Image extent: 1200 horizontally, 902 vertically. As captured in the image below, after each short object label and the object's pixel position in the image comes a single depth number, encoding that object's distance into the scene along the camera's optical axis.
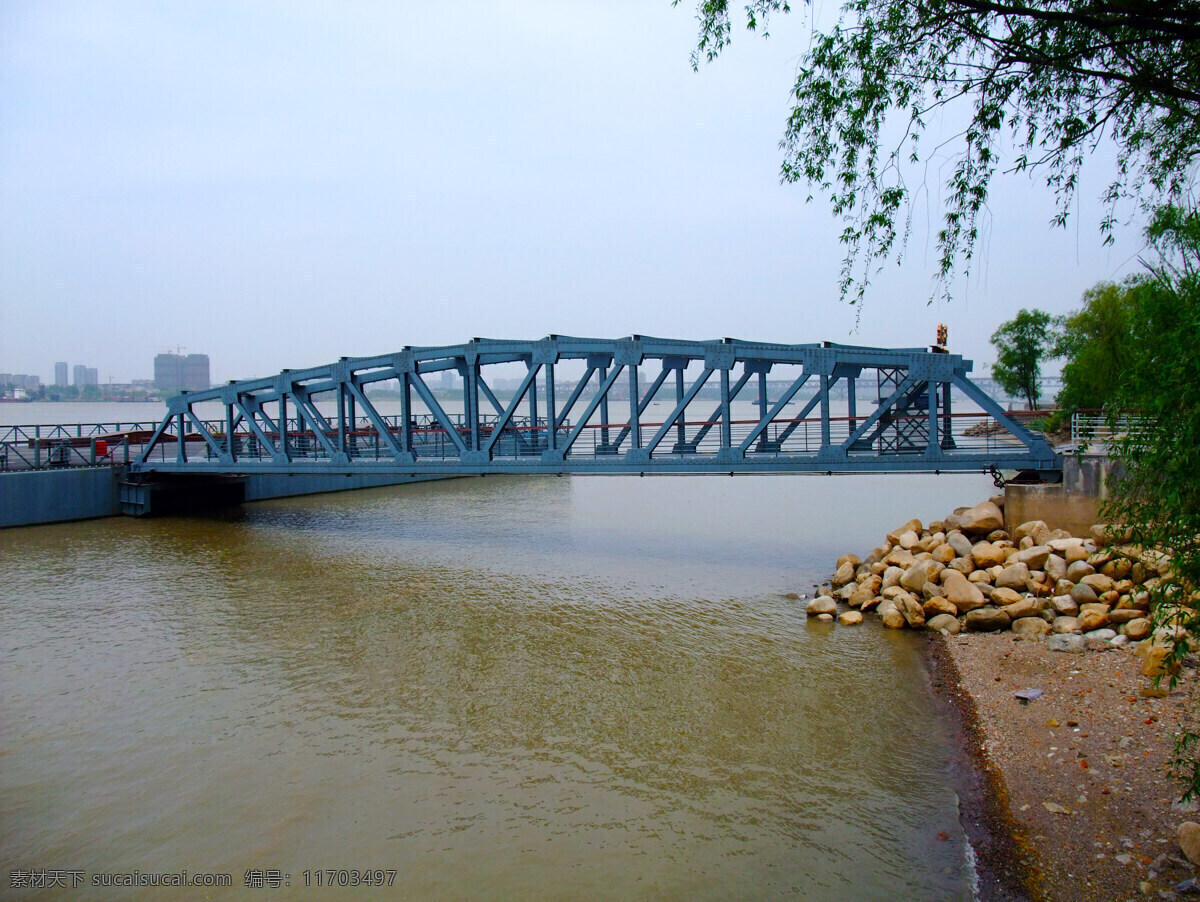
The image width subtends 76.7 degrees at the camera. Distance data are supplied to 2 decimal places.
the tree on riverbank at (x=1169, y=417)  5.80
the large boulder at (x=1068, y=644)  11.84
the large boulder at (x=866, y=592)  15.80
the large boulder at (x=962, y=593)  14.26
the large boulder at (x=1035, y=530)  16.27
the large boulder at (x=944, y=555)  16.45
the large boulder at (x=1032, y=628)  12.84
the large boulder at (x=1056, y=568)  14.25
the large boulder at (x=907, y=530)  18.69
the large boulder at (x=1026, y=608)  13.40
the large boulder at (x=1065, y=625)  12.62
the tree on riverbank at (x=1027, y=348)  57.34
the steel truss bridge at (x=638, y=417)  19.45
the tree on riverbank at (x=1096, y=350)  37.69
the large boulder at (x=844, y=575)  17.23
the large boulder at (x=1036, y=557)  14.95
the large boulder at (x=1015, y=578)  14.34
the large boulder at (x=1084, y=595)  13.25
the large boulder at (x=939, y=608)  14.41
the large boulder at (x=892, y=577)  16.03
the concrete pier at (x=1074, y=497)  16.78
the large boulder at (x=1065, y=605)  13.16
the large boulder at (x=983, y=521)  17.81
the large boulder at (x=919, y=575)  15.39
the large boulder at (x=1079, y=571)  14.01
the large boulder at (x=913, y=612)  14.38
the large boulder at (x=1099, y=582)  13.38
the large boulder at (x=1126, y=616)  12.19
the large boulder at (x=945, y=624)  13.95
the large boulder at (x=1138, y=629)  11.50
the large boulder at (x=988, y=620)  13.55
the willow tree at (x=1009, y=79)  7.32
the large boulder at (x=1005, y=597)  13.86
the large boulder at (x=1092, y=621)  12.45
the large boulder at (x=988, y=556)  15.85
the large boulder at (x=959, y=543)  16.73
